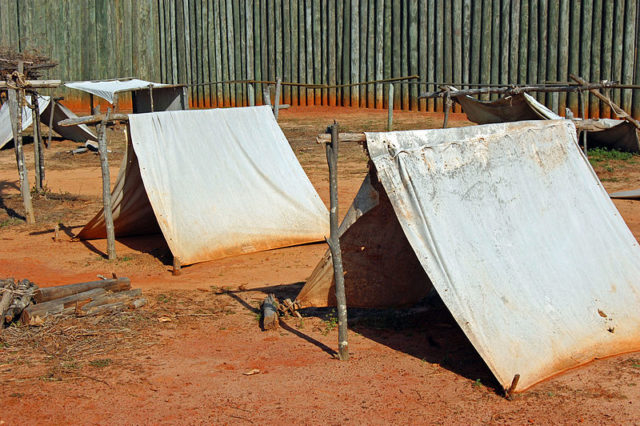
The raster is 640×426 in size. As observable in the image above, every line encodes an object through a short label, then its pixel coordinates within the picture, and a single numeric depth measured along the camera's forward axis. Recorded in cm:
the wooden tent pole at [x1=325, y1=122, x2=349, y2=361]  536
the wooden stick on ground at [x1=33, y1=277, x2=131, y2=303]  655
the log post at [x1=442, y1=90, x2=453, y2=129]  1060
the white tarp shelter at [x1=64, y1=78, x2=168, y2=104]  1527
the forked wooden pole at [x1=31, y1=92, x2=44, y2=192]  1166
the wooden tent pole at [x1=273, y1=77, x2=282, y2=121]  1076
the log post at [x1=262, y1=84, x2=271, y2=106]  1056
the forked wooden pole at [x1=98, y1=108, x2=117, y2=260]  847
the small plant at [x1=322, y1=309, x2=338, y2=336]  614
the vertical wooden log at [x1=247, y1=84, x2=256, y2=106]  1812
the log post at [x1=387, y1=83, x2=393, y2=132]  1452
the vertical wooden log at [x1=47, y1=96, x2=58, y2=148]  1400
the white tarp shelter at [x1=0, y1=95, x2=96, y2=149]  1617
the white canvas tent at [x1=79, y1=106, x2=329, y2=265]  844
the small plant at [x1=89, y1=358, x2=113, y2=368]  545
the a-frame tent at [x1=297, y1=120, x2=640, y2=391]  502
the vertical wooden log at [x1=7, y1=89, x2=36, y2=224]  1056
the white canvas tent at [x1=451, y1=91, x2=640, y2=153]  1080
